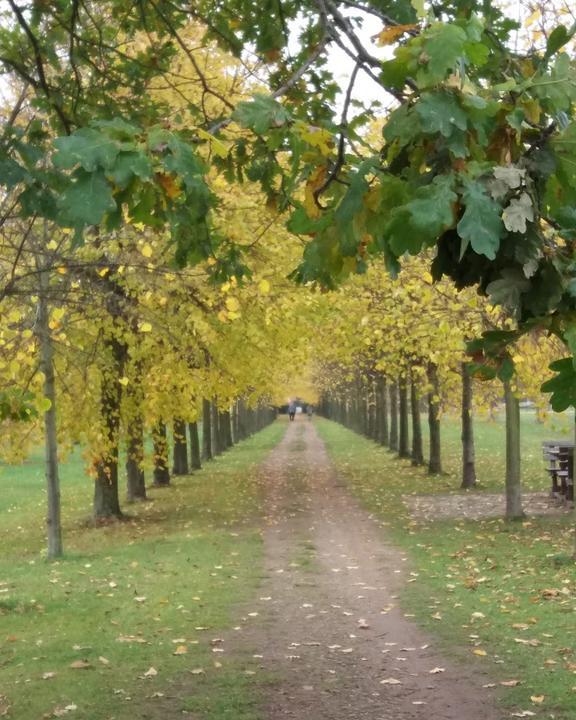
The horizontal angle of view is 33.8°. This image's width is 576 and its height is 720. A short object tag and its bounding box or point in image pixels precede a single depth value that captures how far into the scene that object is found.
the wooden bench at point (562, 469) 17.95
